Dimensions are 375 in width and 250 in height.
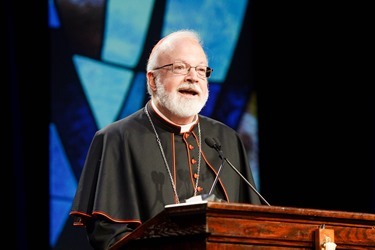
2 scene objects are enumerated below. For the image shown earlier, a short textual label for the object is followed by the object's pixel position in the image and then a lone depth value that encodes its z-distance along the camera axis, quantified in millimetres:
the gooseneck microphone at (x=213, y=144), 6727
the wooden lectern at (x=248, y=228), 5305
